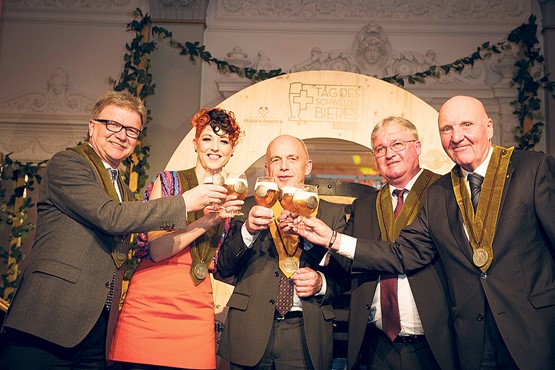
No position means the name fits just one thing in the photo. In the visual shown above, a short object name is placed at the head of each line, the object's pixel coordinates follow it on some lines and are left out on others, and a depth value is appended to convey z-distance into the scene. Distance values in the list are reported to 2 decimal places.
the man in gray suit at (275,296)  2.30
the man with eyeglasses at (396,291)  2.33
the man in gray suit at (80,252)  2.10
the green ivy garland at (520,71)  5.05
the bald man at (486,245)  2.05
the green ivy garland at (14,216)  4.95
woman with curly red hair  2.27
